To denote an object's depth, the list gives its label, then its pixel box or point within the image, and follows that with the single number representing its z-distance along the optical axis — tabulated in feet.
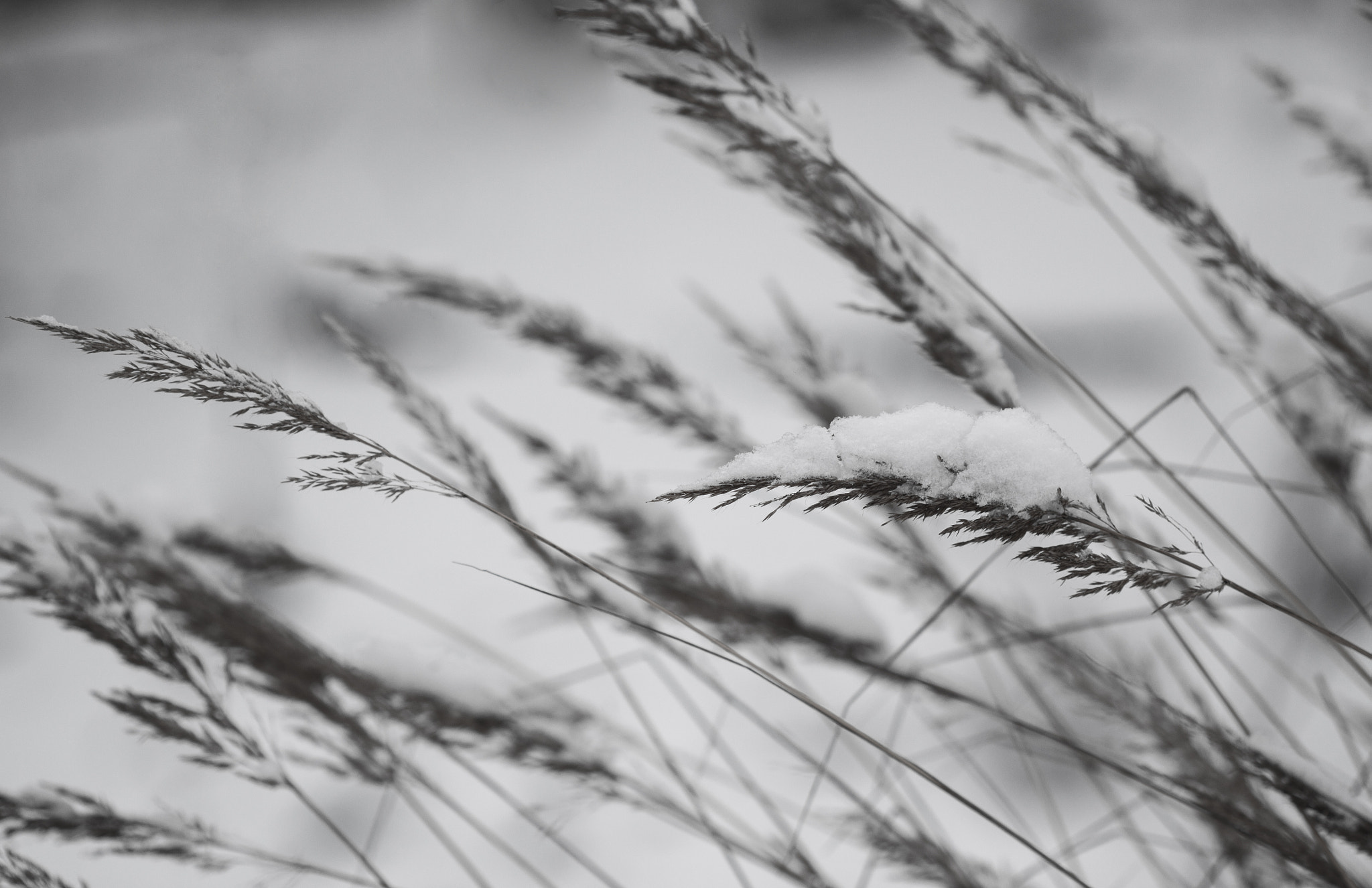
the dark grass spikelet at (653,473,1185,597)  4.15
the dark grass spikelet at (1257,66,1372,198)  5.93
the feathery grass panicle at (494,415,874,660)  5.56
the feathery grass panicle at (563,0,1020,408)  4.61
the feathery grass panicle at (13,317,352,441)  4.27
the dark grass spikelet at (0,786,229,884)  4.88
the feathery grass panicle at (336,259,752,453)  5.90
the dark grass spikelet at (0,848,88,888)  4.71
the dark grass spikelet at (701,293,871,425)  5.83
